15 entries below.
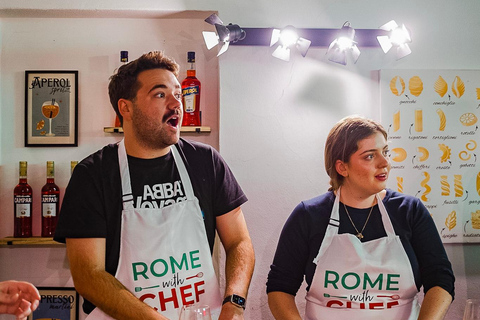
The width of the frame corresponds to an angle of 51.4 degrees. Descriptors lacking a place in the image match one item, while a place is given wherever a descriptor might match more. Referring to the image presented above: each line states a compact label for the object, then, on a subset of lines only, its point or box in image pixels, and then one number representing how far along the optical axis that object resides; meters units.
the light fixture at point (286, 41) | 2.52
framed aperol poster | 2.78
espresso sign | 2.73
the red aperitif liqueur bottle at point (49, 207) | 2.64
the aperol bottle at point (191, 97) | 2.66
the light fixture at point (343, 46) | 2.47
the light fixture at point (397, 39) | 2.52
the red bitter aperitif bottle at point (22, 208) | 2.64
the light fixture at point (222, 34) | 2.40
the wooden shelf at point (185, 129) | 2.61
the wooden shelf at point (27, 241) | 2.58
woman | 1.90
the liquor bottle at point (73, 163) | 2.67
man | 1.67
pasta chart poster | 2.65
